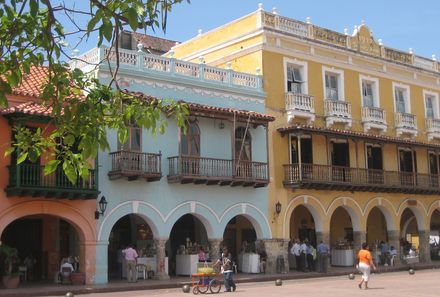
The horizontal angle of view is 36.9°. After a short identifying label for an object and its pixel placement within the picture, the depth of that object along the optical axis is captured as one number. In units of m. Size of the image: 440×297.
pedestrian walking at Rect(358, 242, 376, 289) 18.66
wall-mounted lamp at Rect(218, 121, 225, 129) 25.83
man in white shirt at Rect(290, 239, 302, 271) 27.41
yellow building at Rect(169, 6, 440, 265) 27.98
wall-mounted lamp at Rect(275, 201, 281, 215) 27.31
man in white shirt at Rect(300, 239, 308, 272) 27.38
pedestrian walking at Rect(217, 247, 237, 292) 19.19
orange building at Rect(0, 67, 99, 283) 20.03
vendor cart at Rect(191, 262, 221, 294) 18.66
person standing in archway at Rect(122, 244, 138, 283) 22.22
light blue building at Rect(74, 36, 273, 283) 22.75
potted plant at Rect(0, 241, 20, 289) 19.83
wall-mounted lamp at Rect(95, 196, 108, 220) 22.05
